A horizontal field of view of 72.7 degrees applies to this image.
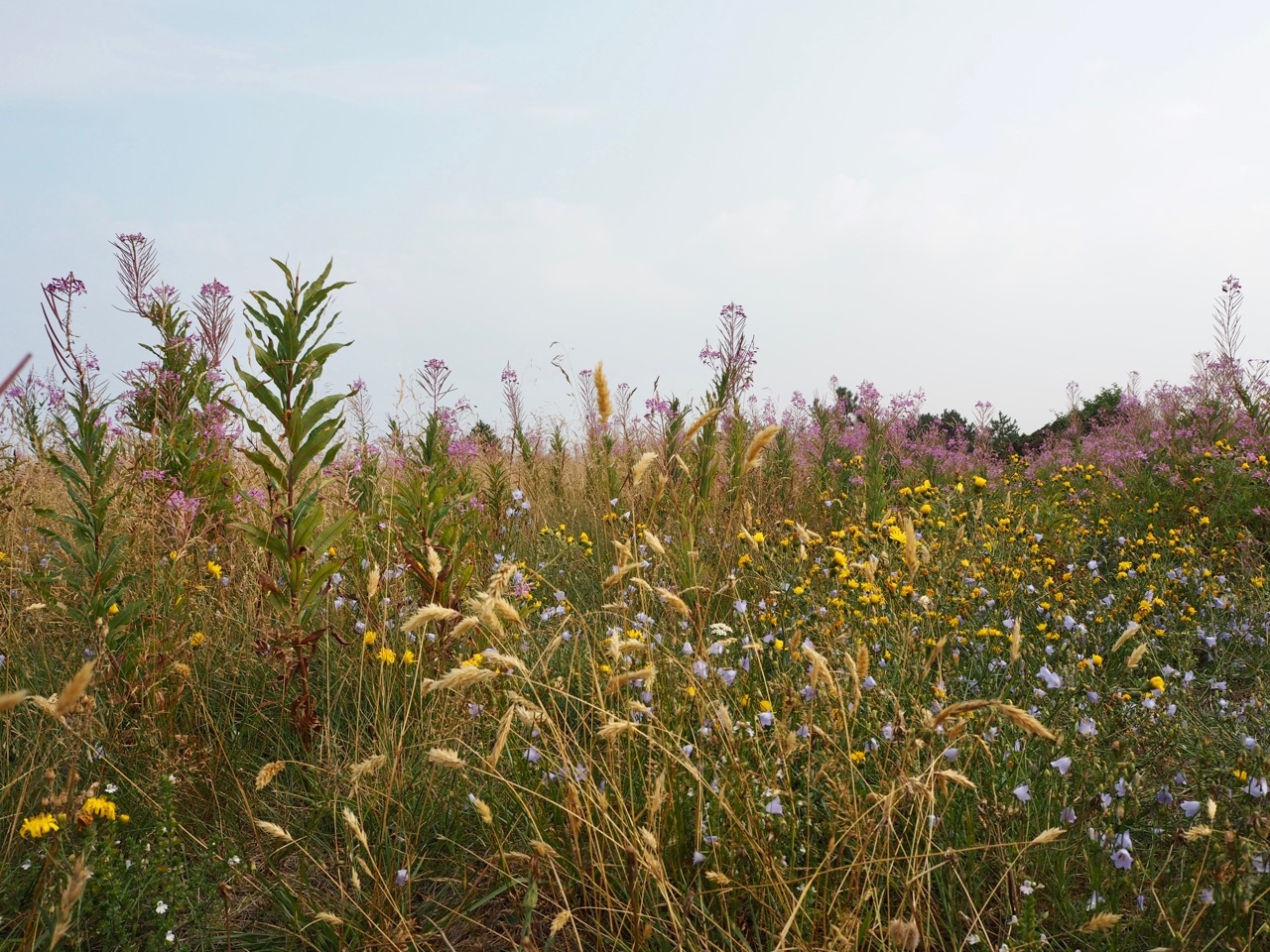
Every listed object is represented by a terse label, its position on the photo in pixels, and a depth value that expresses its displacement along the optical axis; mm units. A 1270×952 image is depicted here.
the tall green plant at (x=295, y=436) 3500
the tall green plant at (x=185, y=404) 5043
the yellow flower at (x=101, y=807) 2543
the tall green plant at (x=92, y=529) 3512
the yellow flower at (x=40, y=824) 2294
